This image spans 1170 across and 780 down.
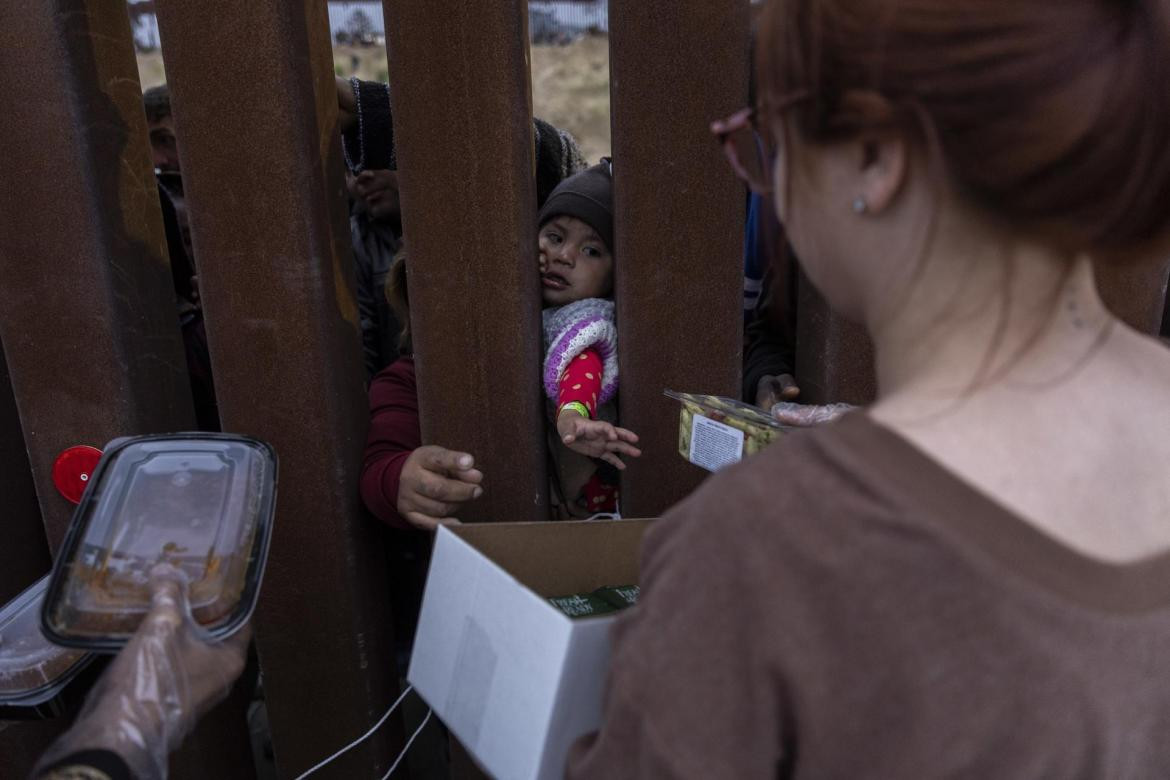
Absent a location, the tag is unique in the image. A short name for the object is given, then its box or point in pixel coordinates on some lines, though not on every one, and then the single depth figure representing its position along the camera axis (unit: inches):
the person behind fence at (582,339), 67.9
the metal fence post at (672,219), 63.7
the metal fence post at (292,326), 64.2
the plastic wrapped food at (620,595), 53.6
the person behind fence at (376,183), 89.5
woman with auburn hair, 26.1
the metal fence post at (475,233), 63.9
